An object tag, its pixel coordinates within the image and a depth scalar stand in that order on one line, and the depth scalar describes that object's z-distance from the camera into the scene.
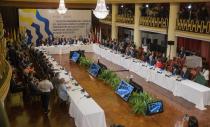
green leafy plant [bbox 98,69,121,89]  8.18
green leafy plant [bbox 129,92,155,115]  6.27
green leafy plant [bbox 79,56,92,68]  11.12
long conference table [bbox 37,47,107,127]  5.00
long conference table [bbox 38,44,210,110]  6.92
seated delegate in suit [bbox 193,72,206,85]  7.66
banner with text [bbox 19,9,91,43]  15.35
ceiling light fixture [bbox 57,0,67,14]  9.03
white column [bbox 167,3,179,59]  11.18
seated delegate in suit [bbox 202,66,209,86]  8.22
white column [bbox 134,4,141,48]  14.21
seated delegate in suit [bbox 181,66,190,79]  8.10
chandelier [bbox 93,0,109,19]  6.55
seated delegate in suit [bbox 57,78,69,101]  6.59
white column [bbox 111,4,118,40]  16.61
